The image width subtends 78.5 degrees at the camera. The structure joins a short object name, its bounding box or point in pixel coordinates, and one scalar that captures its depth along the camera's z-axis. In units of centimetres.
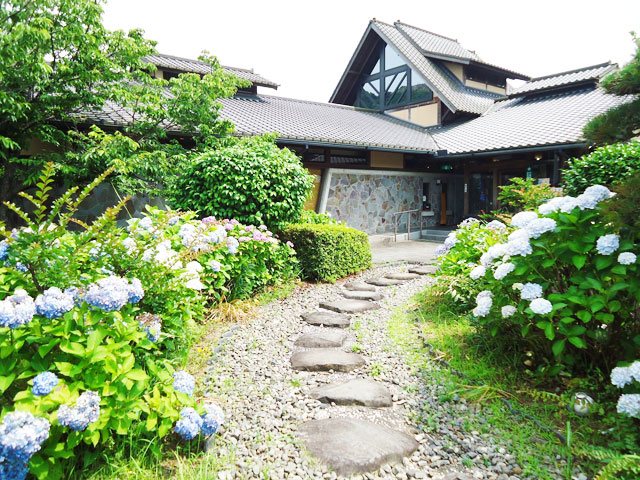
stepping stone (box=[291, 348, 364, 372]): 322
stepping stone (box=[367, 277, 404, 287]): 619
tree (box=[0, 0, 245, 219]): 536
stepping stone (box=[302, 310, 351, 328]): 432
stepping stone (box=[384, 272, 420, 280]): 658
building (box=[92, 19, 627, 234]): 1077
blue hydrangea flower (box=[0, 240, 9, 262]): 230
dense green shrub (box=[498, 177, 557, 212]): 502
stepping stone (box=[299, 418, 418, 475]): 202
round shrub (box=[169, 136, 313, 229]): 590
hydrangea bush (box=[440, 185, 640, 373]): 244
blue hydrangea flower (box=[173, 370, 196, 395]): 209
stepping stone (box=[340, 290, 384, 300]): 538
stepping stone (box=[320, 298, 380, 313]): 480
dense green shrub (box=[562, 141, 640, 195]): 647
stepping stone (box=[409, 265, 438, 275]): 693
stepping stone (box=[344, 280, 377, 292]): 581
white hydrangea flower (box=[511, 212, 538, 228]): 296
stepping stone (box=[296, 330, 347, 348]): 371
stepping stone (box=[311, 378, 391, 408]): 267
